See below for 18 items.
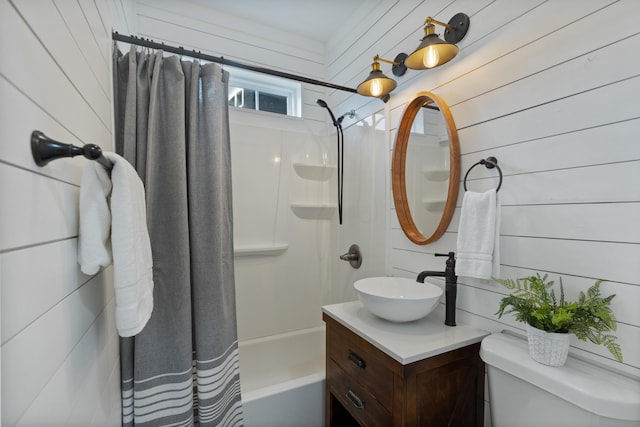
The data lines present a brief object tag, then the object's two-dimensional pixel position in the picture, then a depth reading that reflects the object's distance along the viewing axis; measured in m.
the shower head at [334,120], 1.99
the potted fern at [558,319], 0.74
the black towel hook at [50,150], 0.50
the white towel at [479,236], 1.01
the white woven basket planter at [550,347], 0.78
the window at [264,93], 2.12
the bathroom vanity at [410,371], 0.96
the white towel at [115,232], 0.66
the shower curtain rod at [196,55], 1.19
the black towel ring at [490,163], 1.07
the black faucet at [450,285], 1.17
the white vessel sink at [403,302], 1.09
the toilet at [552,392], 0.66
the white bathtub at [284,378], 1.42
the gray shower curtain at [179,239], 1.18
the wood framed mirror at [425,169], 1.25
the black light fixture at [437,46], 1.11
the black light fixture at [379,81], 1.47
